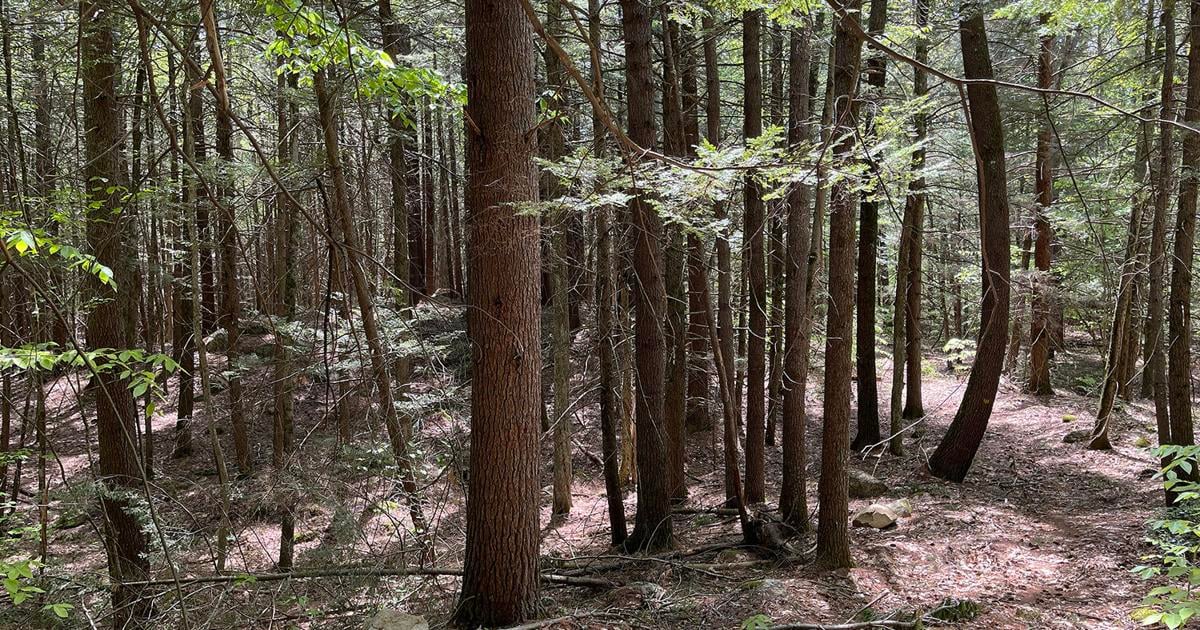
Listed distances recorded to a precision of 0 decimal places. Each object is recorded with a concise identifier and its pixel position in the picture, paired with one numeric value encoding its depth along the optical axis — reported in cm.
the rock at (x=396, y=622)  485
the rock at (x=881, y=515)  864
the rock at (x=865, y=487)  1013
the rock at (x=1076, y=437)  1219
